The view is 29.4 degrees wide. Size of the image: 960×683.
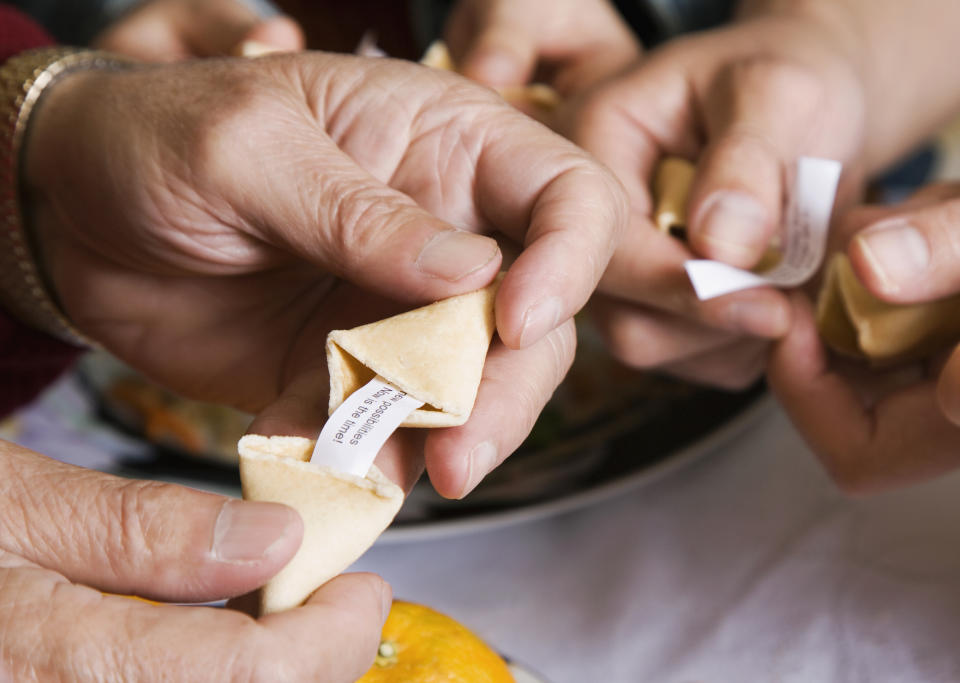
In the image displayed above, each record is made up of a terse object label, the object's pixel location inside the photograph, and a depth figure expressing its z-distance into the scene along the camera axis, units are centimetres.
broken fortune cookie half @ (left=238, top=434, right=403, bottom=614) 33
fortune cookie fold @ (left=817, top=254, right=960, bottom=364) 43
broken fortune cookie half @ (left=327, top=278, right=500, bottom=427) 35
